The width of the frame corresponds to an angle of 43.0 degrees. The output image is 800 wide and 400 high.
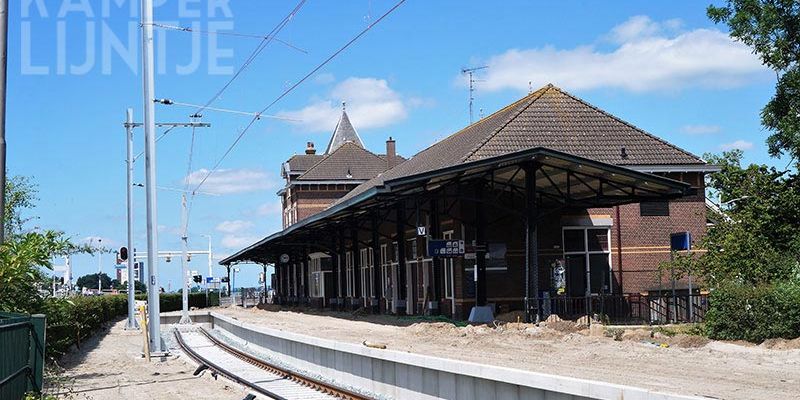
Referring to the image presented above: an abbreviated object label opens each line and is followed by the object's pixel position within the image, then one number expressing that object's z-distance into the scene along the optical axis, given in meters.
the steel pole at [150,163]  25.22
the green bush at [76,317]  19.84
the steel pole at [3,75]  13.23
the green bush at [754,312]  20.66
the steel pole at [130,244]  39.56
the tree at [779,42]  32.81
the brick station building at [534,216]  28.62
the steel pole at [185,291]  48.83
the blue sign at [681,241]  29.47
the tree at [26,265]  14.32
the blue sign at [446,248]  29.98
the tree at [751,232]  26.12
